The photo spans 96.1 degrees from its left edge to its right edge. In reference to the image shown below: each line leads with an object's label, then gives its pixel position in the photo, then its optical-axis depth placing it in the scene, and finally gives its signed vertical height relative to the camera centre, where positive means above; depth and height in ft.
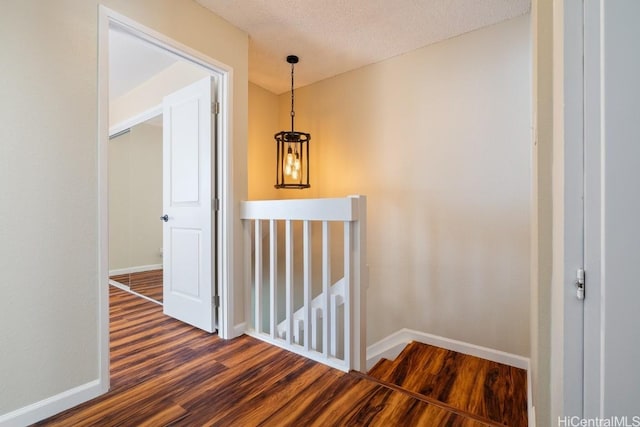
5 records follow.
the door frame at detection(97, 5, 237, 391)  5.06 +0.93
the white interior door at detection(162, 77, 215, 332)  7.51 +0.21
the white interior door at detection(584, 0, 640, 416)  1.94 +0.03
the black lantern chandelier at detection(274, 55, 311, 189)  9.14 +1.70
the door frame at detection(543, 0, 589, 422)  2.21 +0.08
